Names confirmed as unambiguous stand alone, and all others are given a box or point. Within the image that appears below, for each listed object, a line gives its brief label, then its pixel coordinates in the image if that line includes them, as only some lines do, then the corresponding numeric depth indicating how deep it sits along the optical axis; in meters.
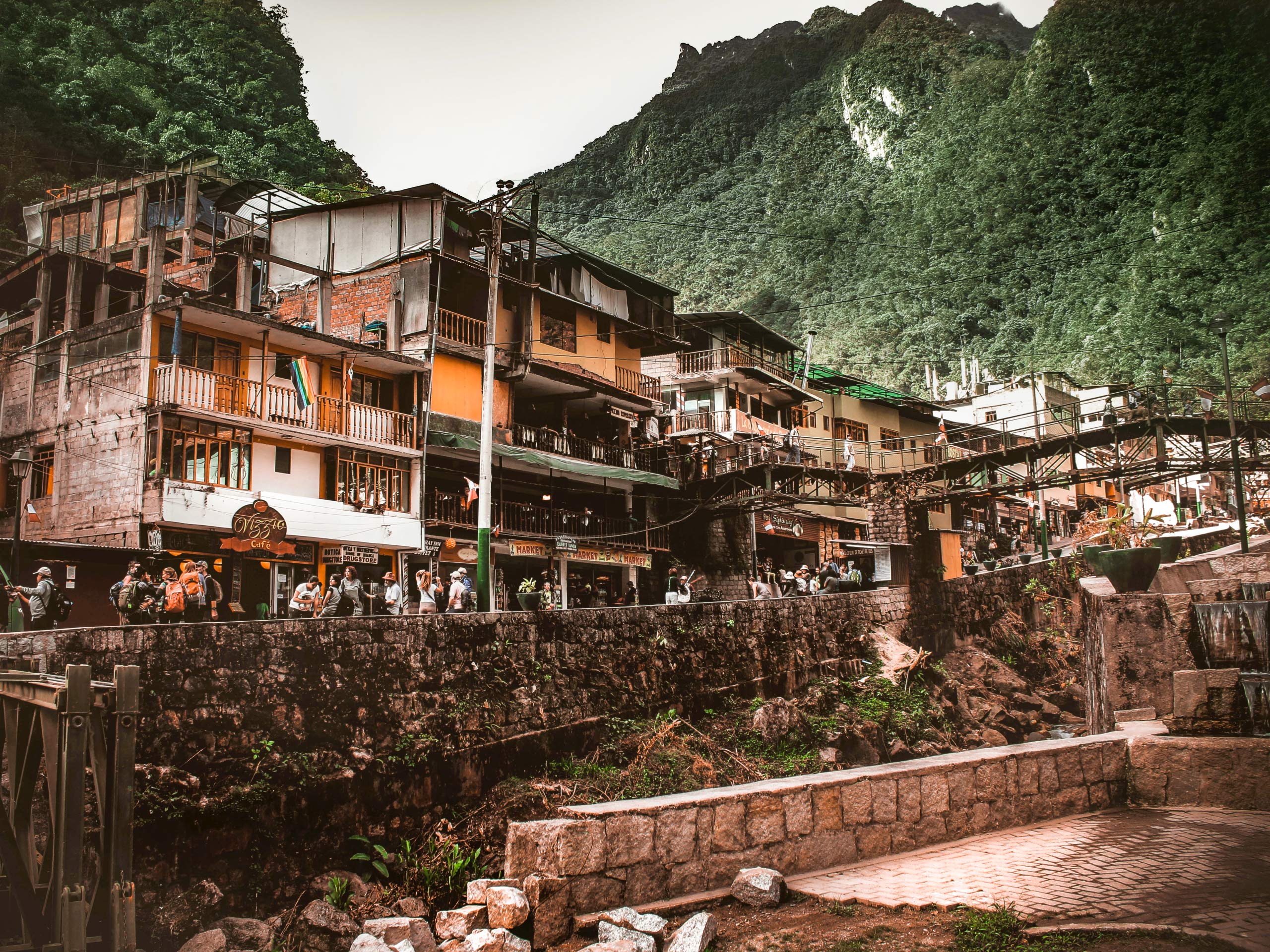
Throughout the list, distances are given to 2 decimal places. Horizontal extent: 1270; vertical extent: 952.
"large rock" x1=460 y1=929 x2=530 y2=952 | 6.96
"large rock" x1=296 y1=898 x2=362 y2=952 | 10.07
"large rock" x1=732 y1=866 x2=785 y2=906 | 6.88
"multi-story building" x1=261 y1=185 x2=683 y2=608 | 26.11
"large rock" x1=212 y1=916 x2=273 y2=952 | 9.98
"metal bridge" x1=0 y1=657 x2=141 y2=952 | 4.54
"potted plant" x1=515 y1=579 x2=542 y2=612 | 17.22
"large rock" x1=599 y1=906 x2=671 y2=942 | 6.74
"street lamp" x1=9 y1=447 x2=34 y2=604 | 13.76
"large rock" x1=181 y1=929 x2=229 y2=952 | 9.65
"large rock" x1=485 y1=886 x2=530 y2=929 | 7.12
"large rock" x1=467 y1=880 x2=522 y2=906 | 8.29
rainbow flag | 21.33
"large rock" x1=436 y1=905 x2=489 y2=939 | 8.12
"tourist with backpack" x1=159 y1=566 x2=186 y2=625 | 14.15
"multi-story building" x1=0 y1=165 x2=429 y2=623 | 19.34
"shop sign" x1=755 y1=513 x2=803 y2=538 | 34.50
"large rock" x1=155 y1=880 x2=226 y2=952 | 10.21
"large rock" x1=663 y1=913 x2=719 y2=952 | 6.39
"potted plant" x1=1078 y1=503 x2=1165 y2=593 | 11.10
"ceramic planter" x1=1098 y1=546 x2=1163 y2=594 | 11.12
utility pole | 17.44
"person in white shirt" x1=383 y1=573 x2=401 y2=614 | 18.09
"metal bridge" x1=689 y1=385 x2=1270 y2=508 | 22.77
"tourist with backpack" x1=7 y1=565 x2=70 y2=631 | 12.98
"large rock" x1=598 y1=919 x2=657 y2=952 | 6.51
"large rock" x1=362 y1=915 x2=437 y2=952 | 9.09
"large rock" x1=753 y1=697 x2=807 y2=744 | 18.91
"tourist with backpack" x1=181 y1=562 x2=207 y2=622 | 14.90
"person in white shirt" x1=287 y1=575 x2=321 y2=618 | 15.98
